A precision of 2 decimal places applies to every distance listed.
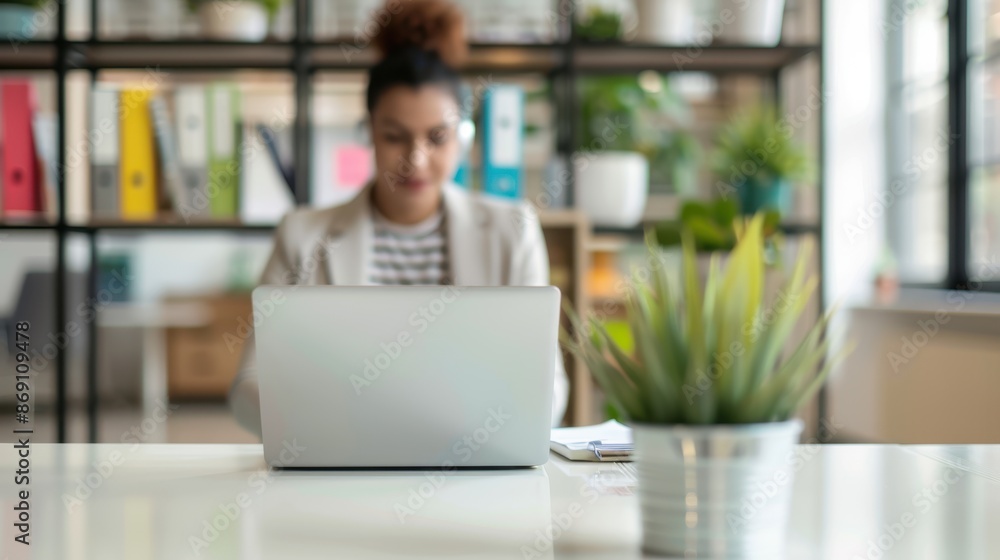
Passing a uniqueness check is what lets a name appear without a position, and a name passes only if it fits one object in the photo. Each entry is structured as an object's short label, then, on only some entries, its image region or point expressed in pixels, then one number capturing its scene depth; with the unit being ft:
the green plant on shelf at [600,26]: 8.70
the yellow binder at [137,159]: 8.24
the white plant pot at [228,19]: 8.53
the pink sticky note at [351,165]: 9.12
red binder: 8.22
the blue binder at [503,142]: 8.44
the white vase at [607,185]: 8.71
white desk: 2.50
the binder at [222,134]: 8.39
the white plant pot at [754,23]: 8.71
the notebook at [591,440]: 3.88
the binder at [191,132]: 8.37
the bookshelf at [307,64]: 8.39
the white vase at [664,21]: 8.77
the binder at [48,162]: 8.36
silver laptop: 3.25
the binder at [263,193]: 8.54
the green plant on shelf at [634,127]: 9.11
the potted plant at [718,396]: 2.26
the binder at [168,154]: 8.38
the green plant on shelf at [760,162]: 8.84
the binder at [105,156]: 8.20
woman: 6.53
